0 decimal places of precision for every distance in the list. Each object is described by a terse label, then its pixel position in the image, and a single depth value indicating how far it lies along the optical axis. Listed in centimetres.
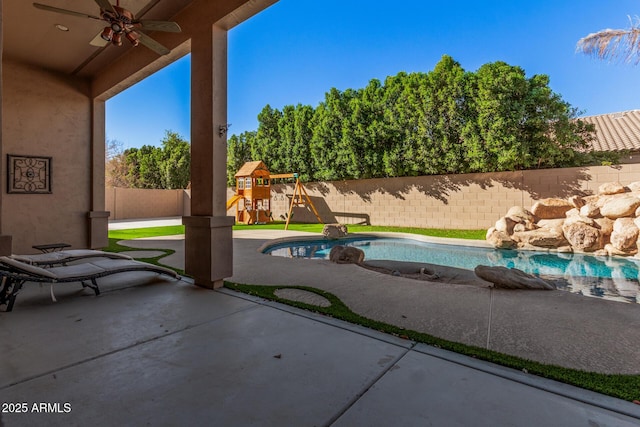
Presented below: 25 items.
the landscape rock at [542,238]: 809
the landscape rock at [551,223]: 832
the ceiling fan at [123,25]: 335
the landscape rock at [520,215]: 895
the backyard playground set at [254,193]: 1480
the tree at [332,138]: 1414
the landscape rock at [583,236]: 755
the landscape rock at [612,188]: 815
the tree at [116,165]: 2459
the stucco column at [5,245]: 263
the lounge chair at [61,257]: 412
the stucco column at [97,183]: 678
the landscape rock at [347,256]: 627
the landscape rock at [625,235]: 703
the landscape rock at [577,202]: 870
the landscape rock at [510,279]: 389
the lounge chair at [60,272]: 307
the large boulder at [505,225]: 871
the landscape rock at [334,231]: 1015
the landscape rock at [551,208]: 898
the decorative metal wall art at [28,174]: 584
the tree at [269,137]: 1697
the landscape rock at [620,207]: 743
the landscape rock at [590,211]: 799
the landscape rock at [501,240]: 844
